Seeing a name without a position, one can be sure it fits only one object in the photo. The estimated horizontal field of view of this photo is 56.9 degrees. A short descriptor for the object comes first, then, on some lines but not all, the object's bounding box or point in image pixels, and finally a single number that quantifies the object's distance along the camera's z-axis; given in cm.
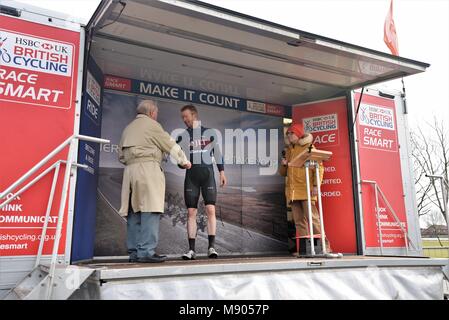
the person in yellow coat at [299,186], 504
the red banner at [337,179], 534
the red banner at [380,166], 532
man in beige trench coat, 358
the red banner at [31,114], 335
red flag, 591
